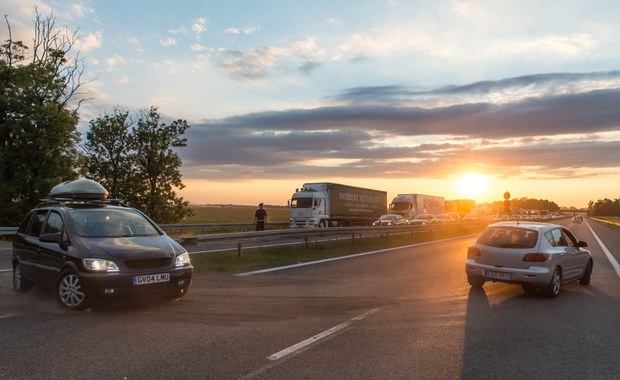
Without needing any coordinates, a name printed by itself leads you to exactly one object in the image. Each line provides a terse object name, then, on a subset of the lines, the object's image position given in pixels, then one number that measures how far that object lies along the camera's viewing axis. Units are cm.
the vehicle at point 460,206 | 6506
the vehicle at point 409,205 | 4734
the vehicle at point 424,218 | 4362
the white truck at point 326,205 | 3619
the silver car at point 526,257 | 915
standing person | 2595
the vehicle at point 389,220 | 3991
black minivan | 690
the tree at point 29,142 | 2628
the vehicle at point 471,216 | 5964
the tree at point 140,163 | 3797
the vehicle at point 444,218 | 4891
